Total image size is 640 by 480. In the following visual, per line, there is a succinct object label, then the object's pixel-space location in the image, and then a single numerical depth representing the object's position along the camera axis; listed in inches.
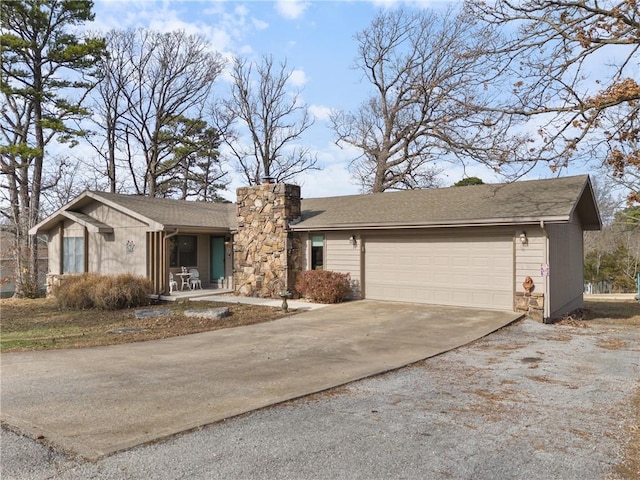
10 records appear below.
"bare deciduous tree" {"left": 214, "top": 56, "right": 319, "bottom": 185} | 1306.6
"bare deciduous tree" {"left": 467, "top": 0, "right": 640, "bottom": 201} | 328.2
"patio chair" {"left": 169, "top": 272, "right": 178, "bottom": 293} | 655.4
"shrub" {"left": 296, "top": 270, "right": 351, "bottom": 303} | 548.1
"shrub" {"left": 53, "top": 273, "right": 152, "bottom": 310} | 533.0
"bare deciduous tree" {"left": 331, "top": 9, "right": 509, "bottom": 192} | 994.1
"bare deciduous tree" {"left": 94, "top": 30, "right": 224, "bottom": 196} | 1185.4
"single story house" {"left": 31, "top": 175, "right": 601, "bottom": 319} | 463.8
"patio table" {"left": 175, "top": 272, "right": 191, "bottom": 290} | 680.4
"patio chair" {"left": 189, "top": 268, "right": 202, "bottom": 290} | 694.5
